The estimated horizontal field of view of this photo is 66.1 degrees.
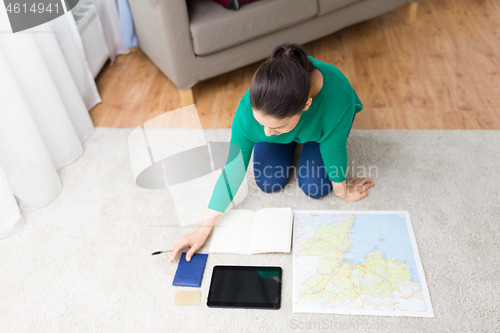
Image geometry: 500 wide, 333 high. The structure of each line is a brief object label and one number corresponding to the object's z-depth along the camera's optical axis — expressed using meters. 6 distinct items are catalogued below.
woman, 0.89
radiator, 1.94
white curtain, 1.33
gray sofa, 1.63
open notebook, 1.24
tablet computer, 1.12
